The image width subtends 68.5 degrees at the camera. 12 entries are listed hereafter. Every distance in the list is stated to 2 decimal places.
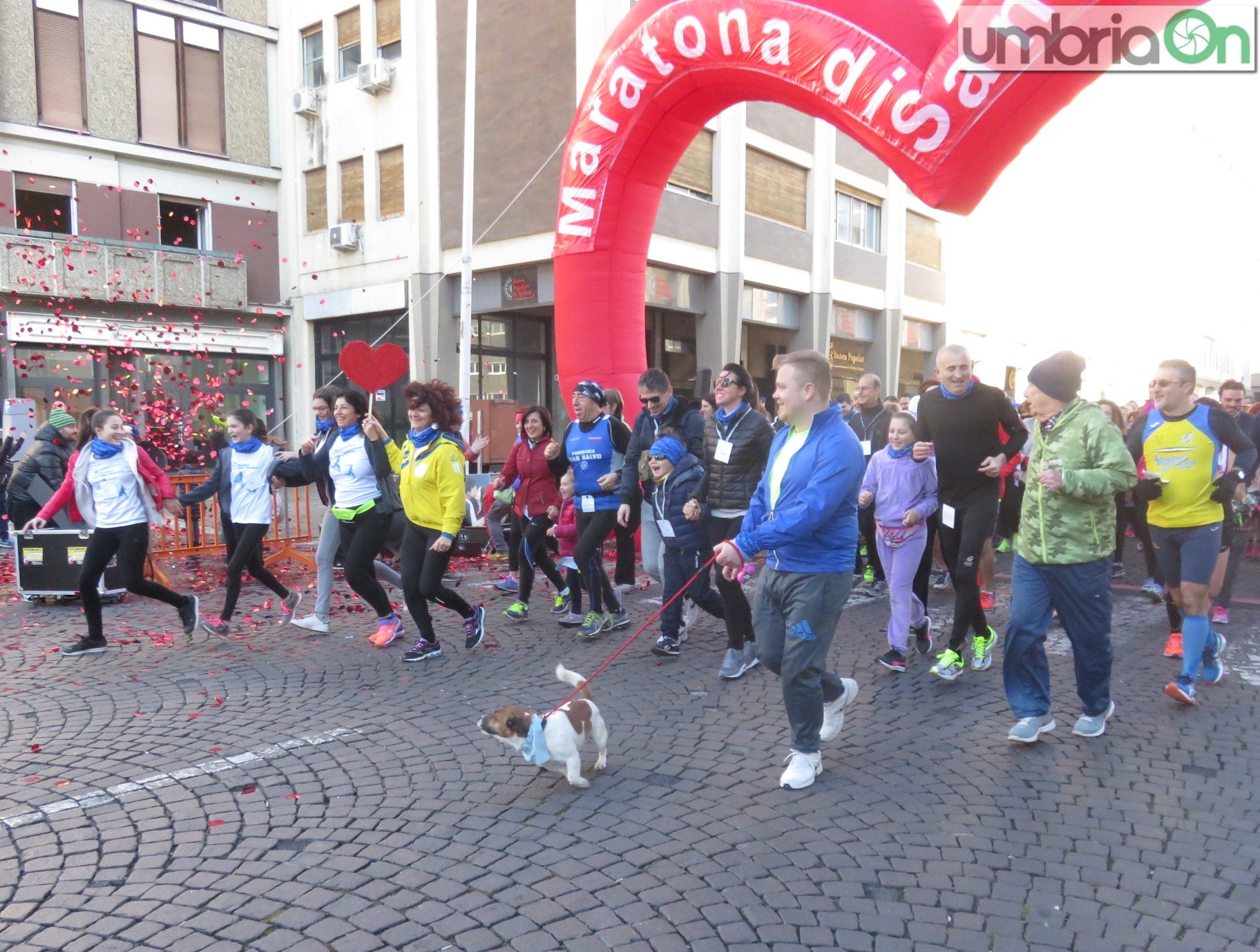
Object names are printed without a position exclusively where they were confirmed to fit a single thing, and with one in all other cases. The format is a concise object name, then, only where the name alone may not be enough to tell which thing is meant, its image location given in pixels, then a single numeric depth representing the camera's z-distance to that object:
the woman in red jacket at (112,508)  6.36
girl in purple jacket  5.71
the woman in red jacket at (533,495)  7.30
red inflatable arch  7.11
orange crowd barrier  10.25
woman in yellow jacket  6.07
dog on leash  3.83
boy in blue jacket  6.04
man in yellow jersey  5.04
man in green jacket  4.21
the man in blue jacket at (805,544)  3.87
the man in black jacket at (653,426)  6.25
